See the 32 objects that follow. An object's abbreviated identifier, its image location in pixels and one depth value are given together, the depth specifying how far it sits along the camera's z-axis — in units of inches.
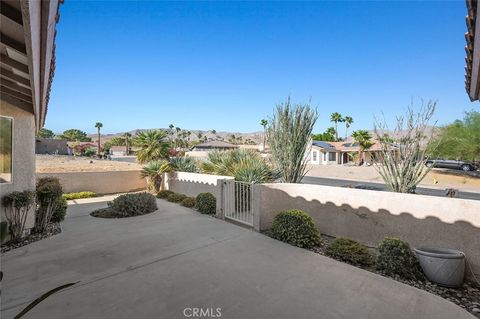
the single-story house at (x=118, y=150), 2673.5
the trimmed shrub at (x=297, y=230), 213.0
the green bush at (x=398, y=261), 161.8
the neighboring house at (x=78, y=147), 2025.5
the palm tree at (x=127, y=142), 2503.1
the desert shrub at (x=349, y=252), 180.2
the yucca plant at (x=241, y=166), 321.4
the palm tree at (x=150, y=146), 545.2
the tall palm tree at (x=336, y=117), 2111.2
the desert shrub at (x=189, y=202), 373.9
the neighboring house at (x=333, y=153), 1573.9
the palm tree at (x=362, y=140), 1389.0
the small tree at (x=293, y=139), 313.3
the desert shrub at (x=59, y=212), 269.5
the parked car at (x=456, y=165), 1057.0
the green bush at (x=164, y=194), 450.9
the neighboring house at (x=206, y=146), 2210.1
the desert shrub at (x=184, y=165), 499.2
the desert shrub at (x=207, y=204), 328.2
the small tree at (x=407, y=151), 234.4
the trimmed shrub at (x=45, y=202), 243.1
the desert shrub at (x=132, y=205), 316.7
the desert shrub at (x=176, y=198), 415.2
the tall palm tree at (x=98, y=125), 2526.6
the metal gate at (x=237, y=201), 279.9
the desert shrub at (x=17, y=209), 205.9
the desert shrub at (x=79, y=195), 448.7
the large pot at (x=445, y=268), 150.9
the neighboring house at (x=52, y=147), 1691.7
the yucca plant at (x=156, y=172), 497.7
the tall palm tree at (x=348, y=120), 2126.0
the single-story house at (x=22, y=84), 80.6
